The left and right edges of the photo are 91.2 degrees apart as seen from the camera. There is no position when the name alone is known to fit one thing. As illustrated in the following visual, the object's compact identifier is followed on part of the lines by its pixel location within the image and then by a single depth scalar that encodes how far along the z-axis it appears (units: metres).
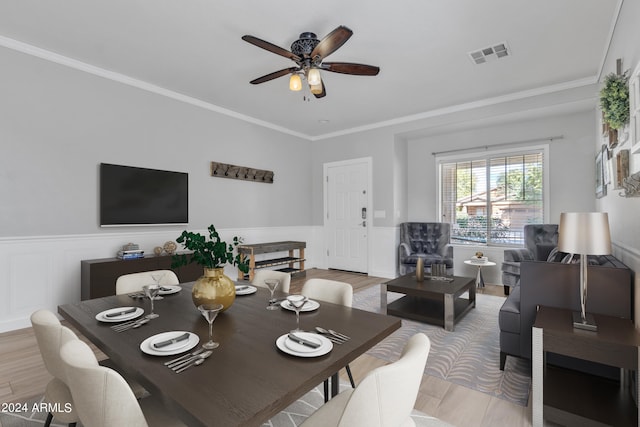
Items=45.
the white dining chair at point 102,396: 0.83
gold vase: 1.43
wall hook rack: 4.78
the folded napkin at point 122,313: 1.45
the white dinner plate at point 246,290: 1.90
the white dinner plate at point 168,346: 1.06
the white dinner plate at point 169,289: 1.90
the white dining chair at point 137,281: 2.04
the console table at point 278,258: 4.89
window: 4.82
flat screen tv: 3.61
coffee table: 3.02
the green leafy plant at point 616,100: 2.18
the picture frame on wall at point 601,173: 3.27
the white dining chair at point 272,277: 2.05
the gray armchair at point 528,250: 4.14
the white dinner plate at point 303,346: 1.06
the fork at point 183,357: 1.01
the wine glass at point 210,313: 1.15
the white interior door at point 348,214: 5.84
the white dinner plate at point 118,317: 1.38
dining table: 0.80
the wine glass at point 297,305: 1.32
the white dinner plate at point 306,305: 1.54
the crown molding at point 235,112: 3.17
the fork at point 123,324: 1.33
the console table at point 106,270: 3.19
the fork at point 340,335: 1.21
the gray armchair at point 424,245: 4.73
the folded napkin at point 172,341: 1.13
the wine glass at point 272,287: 1.59
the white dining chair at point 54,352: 1.16
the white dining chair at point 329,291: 1.85
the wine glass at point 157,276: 2.12
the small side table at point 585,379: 1.49
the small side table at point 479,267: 4.50
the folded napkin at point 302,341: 1.13
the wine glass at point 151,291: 1.56
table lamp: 1.68
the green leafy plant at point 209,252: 1.43
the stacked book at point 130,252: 3.52
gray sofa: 1.89
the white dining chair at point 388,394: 0.79
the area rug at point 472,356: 2.09
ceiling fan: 2.62
